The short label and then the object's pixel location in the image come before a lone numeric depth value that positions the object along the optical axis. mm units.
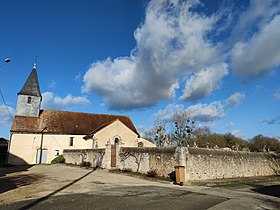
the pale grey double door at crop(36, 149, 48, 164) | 30031
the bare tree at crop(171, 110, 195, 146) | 37562
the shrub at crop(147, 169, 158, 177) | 14711
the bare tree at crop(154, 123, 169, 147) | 37469
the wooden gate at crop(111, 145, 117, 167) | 19328
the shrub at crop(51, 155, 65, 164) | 29248
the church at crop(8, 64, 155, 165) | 28984
